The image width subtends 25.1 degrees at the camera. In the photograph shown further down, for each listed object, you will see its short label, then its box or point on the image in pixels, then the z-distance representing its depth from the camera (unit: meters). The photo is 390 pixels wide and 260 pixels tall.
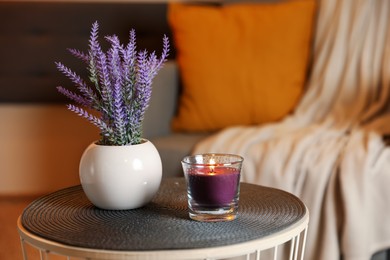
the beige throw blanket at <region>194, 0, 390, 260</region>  1.68
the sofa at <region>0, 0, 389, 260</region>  2.43
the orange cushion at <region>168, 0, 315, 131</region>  2.15
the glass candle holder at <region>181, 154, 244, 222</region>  1.17
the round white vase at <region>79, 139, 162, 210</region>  1.22
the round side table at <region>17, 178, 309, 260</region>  1.06
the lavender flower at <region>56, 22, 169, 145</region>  1.19
